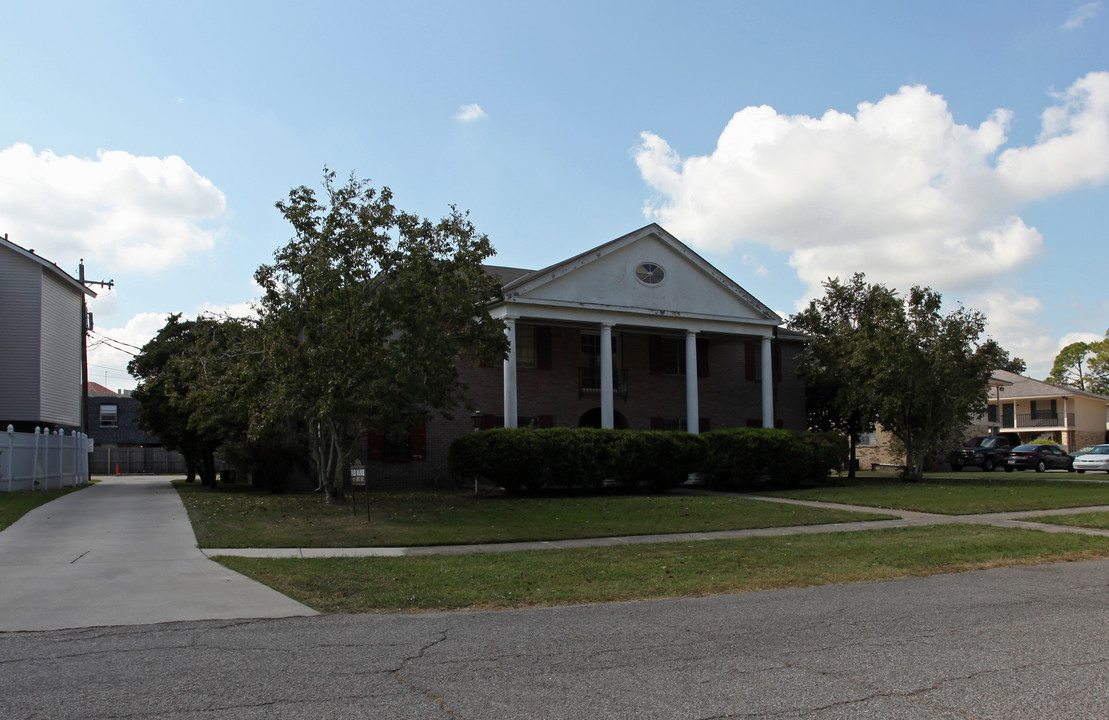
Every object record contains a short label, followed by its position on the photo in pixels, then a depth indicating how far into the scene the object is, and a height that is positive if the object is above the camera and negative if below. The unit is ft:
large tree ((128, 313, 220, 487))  102.89 +1.11
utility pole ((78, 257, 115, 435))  117.19 +9.36
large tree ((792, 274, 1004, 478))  93.45 +4.85
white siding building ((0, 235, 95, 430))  101.19 +9.34
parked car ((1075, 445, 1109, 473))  123.24 -6.77
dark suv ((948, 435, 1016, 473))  136.67 -6.38
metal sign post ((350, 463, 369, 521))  51.13 -3.29
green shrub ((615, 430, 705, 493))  82.17 -4.14
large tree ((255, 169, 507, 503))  58.49 +6.81
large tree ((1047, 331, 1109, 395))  264.31 +13.84
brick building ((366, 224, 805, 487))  88.22 +6.97
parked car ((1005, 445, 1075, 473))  132.77 -7.06
